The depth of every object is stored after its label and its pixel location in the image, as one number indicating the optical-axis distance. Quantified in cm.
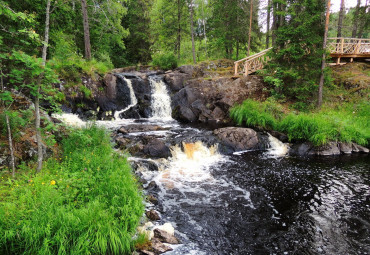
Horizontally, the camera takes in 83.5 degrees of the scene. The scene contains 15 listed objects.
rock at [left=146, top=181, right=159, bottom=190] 657
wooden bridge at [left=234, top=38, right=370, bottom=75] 1534
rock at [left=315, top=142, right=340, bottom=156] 974
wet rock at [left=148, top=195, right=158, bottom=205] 583
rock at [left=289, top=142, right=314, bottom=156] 984
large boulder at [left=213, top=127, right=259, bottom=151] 1040
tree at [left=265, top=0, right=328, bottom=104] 1147
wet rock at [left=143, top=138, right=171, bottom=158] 886
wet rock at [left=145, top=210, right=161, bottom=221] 505
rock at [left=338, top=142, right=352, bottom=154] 986
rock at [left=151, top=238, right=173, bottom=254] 401
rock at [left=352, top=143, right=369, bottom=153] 988
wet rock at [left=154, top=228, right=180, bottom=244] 434
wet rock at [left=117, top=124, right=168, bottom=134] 1096
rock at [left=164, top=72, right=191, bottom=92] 1708
